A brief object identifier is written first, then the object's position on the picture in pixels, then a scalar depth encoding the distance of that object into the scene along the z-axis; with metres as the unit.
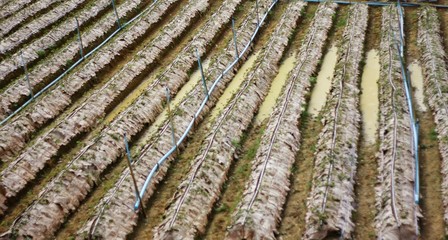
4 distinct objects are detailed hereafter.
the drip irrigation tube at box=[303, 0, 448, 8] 17.74
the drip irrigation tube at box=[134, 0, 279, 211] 10.09
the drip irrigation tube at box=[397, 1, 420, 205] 9.31
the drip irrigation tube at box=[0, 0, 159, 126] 13.13
